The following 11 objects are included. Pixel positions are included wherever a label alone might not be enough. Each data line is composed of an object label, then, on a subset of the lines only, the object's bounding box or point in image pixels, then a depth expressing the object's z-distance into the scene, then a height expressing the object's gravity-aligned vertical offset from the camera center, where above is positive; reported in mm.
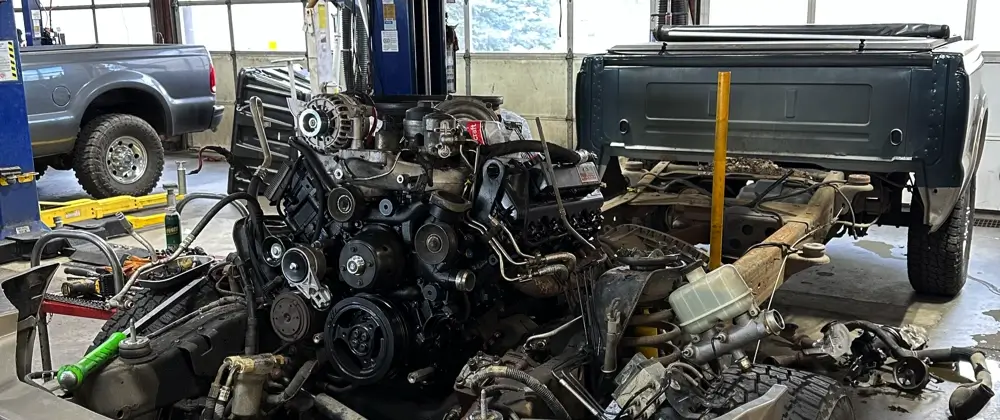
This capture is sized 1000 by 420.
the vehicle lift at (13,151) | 6438 -740
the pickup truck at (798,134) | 4410 -517
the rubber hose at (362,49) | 4910 -18
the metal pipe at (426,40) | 4887 +25
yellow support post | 3980 -592
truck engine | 2932 -883
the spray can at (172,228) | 5211 -1055
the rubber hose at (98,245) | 3996 -894
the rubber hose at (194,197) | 4086 -684
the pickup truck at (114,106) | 8148 -561
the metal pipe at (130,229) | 4467 -907
